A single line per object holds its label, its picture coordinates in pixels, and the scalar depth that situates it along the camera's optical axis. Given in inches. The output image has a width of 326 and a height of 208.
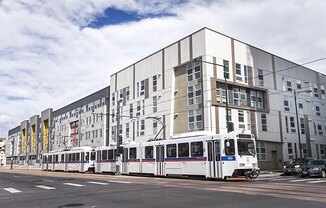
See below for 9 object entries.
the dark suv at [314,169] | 1002.1
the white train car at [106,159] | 1343.5
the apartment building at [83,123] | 2423.7
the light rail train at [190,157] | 848.9
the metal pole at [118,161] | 1249.4
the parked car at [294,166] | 1218.5
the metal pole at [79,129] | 2751.0
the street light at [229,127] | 1069.5
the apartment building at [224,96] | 1512.1
